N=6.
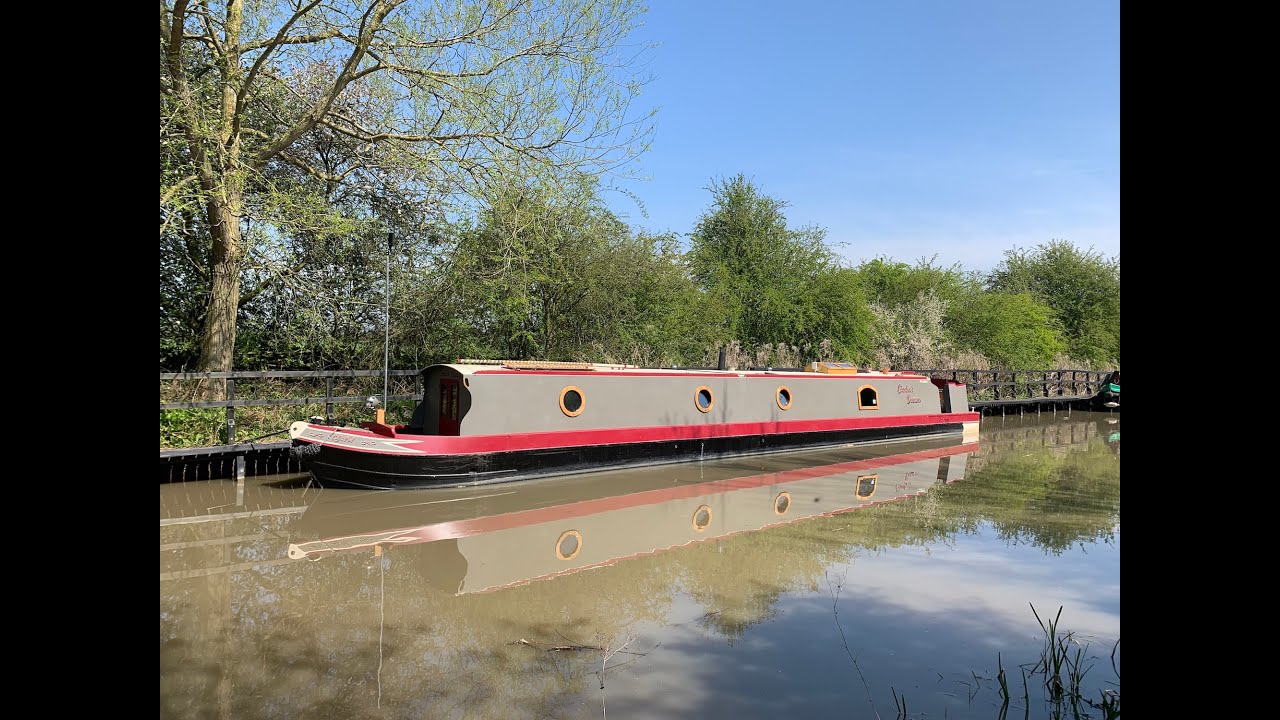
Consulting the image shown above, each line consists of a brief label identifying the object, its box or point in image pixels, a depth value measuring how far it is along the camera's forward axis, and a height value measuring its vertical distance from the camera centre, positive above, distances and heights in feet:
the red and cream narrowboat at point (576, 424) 31.73 -2.97
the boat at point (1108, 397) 82.12 -2.74
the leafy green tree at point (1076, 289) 125.70 +15.28
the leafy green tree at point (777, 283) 80.12 +9.57
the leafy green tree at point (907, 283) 106.42 +12.79
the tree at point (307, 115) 34.01 +13.29
